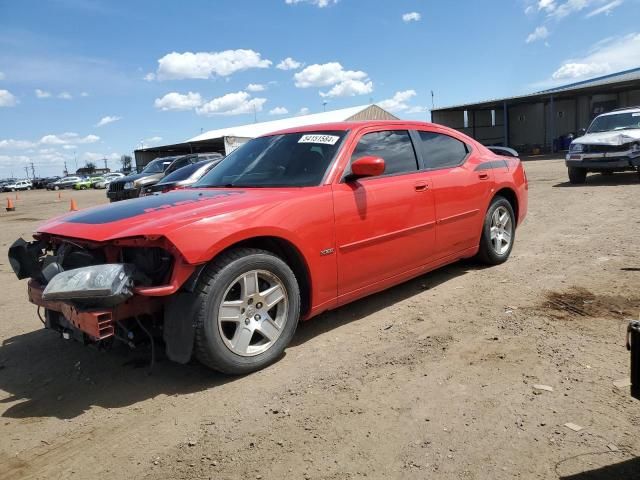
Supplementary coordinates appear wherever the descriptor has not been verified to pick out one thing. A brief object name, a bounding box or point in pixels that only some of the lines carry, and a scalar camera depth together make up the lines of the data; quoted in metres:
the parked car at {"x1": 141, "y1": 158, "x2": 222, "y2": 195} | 11.11
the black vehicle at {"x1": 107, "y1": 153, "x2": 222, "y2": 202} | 15.08
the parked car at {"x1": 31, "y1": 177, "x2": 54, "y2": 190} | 63.62
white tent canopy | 43.03
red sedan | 2.87
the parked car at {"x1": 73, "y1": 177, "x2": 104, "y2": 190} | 54.48
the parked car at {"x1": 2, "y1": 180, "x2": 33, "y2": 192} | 60.84
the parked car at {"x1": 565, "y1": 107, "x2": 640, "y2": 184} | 11.12
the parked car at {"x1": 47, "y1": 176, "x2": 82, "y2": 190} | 56.94
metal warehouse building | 31.48
